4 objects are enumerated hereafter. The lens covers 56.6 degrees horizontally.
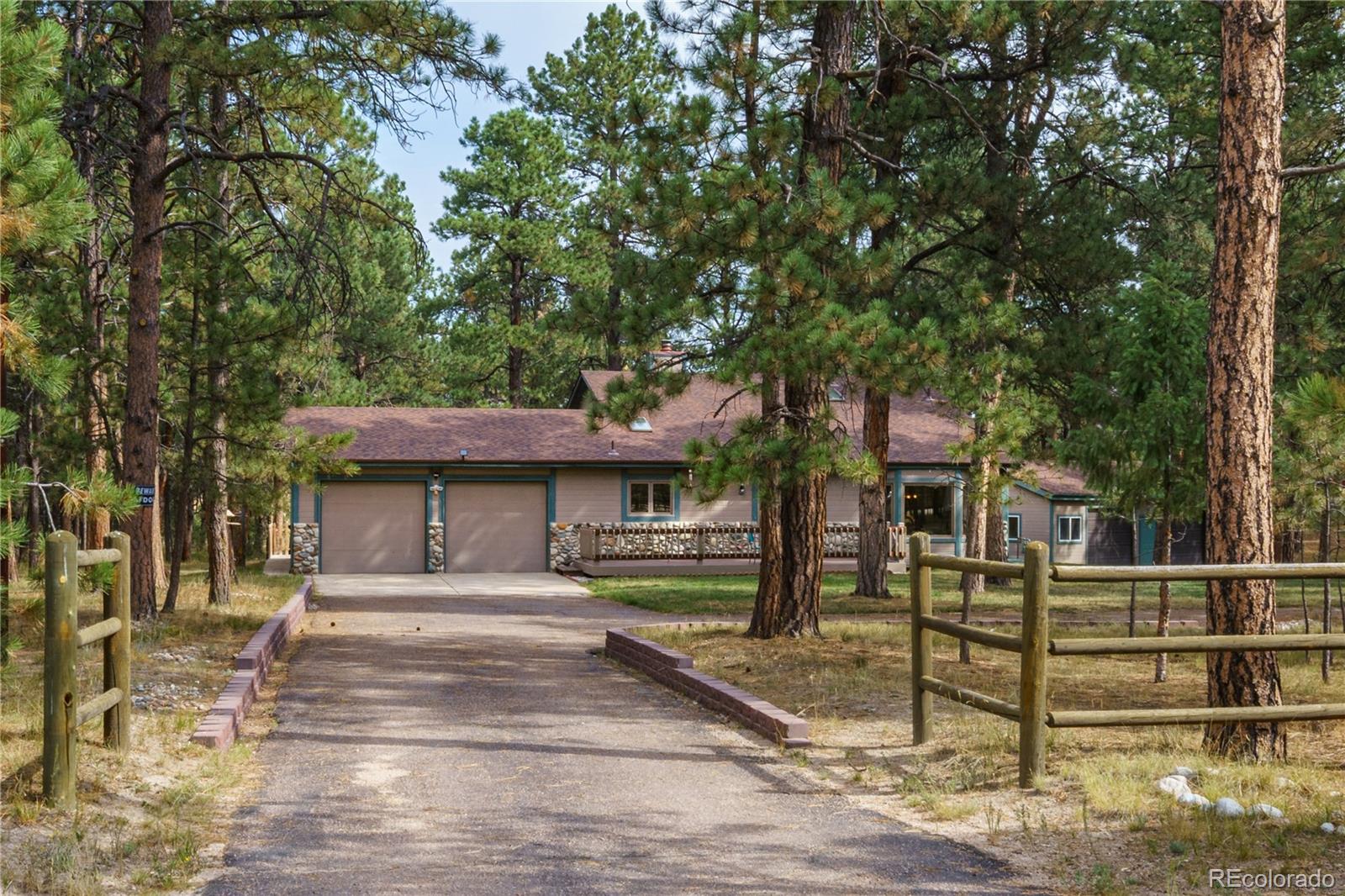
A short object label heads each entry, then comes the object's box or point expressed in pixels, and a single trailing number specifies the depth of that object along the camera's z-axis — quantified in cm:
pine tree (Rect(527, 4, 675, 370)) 4097
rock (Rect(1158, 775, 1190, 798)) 678
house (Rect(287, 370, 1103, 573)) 3088
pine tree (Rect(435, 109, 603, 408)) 3941
